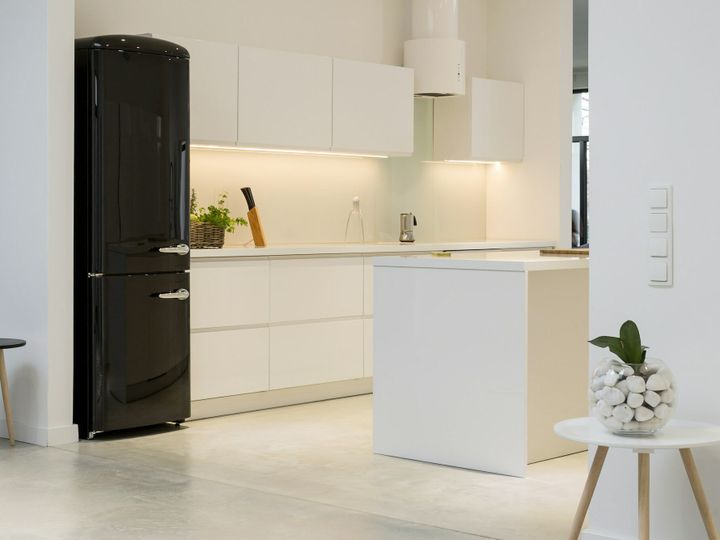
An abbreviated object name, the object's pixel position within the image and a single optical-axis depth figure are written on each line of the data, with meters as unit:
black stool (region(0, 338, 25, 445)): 5.05
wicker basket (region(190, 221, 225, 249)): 5.96
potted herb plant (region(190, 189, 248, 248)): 5.96
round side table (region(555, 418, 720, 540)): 2.82
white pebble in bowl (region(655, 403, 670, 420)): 2.87
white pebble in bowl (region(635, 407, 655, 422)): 2.86
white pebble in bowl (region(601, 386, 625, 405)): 2.89
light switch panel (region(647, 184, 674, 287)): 3.26
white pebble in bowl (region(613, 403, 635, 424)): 2.87
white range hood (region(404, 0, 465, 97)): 7.53
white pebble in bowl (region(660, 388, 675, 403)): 2.90
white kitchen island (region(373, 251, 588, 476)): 4.53
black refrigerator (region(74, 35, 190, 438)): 5.26
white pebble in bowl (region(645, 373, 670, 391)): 2.90
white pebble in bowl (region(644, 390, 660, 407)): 2.88
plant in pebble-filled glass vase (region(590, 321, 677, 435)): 2.88
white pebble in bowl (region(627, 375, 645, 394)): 2.89
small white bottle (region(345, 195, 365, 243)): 7.47
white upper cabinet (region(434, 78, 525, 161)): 7.87
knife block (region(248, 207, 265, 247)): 6.32
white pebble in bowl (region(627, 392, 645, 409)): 2.87
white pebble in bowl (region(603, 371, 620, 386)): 2.92
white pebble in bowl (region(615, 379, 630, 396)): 2.90
